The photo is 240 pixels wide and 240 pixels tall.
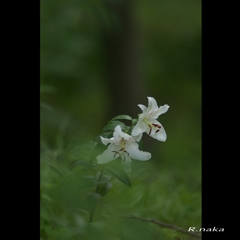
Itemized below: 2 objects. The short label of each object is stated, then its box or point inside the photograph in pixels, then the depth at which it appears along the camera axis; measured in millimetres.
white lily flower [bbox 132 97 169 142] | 5436
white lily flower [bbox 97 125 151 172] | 5419
